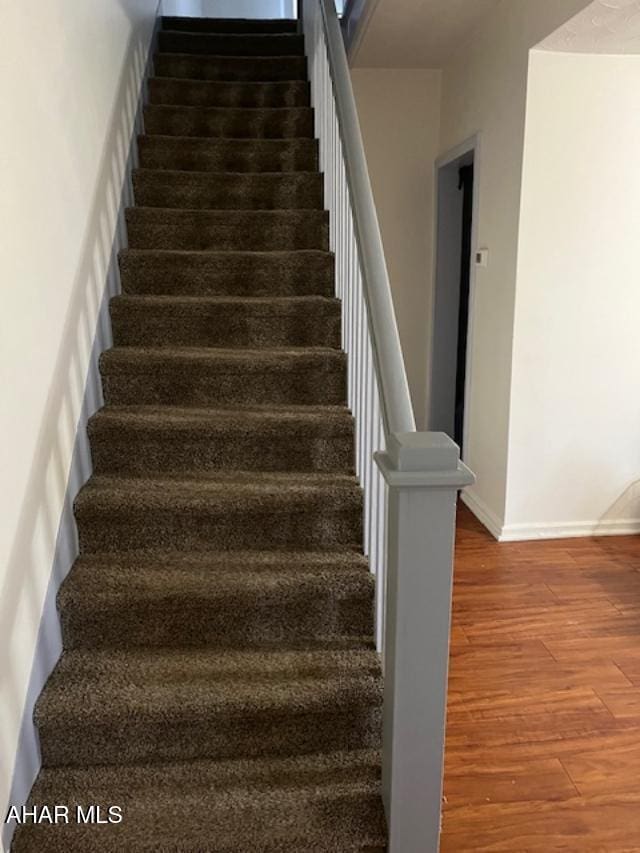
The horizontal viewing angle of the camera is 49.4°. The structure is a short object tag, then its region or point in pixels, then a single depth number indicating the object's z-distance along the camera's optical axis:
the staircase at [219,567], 1.62
